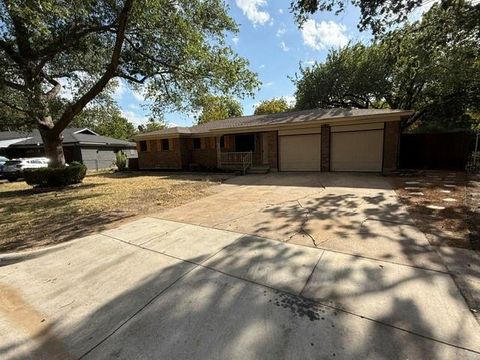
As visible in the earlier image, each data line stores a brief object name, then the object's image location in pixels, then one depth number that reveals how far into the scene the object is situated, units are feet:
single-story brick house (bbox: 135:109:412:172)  37.09
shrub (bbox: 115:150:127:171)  63.72
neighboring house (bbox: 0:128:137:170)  75.36
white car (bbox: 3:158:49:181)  49.49
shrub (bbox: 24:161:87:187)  34.71
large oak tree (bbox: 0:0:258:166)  26.48
